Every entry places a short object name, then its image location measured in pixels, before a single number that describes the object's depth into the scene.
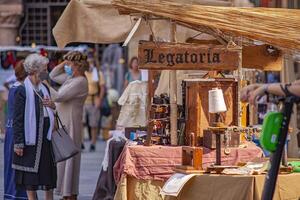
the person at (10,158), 12.69
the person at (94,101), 23.51
